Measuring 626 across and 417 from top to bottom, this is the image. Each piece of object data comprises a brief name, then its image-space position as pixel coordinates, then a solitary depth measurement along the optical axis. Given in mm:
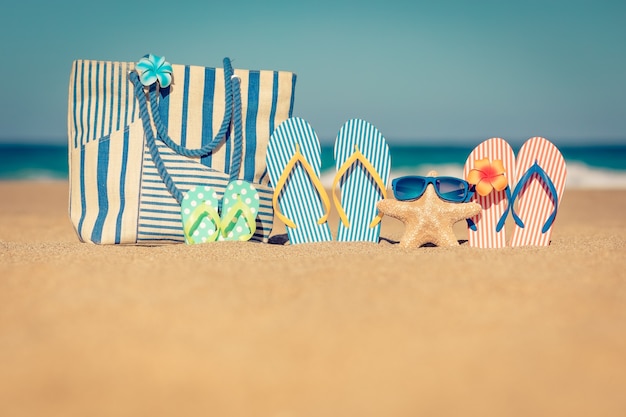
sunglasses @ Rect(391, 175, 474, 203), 4293
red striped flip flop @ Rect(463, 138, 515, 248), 4359
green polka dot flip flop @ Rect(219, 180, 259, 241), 4434
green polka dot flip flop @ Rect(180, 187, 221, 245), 4414
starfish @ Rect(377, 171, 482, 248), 4223
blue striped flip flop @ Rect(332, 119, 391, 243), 4496
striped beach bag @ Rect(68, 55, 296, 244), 4582
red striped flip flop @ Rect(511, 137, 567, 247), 4371
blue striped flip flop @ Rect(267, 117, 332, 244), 4496
